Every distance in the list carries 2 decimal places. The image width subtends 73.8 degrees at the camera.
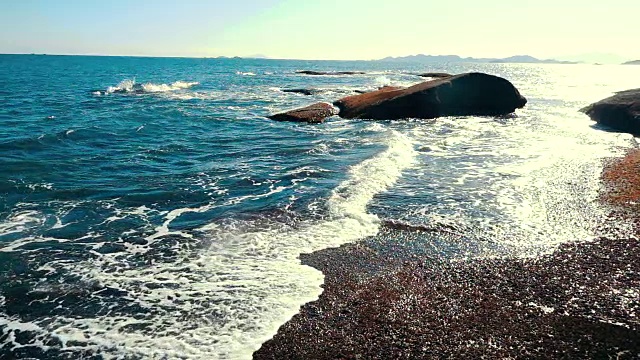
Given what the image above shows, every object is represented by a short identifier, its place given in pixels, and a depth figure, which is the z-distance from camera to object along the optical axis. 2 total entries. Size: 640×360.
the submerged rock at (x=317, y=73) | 124.70
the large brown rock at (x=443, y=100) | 41.34
